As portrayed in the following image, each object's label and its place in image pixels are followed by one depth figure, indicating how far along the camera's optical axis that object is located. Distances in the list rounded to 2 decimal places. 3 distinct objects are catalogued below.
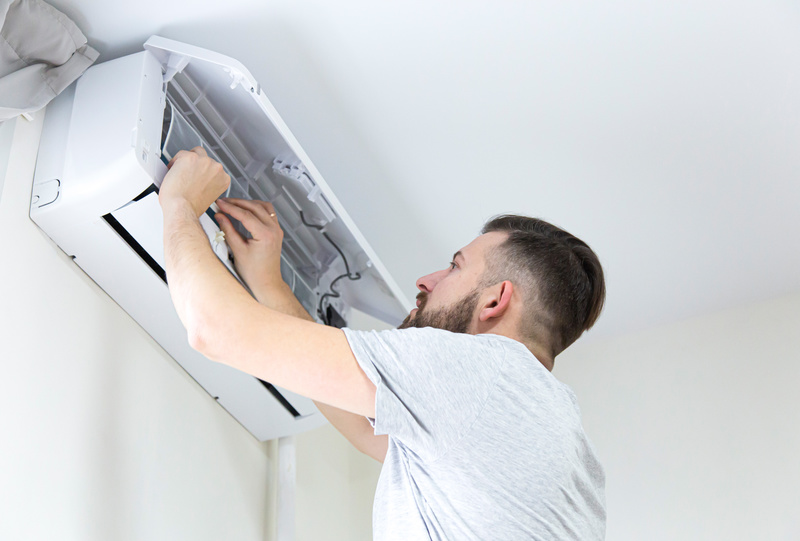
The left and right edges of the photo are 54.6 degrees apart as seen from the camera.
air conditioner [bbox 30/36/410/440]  1.20
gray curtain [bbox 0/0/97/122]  1.16
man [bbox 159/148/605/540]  1.00
